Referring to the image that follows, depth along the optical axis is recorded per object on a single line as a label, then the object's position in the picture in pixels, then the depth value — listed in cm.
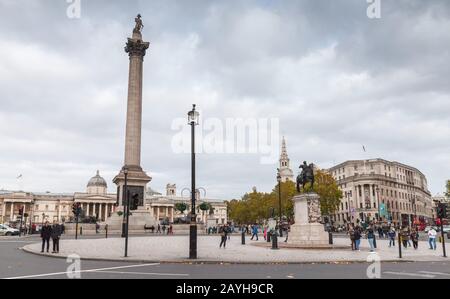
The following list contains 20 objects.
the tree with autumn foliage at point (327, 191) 8850
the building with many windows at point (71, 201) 16150
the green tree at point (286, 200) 9519
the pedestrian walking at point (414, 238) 3001
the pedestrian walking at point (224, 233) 2867
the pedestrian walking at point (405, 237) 3173
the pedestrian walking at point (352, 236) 2690
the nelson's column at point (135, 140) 5666
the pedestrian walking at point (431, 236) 2938
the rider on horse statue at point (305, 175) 3232
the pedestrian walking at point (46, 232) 2516
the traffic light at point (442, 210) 2525
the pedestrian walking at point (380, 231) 5481
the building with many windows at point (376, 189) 12388
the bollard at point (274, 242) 2761
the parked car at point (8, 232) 5919
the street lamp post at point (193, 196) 2003
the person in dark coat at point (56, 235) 2424
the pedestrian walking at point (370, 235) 2733
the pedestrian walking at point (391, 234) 3168
